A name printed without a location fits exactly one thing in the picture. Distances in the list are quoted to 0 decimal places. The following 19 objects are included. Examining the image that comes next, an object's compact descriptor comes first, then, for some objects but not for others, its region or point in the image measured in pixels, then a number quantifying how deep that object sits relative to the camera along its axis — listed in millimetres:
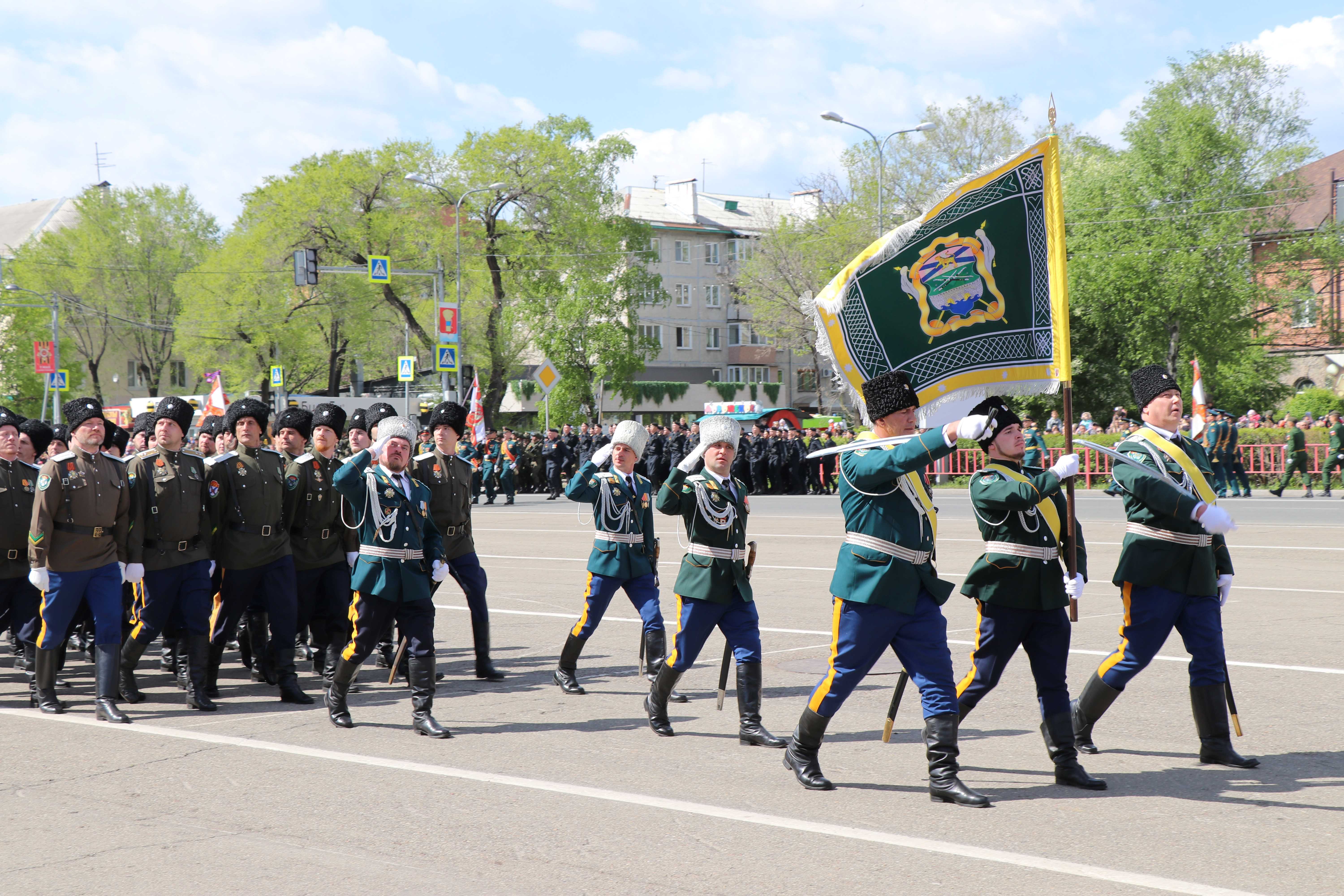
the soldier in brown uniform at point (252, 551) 8703
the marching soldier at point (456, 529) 9172
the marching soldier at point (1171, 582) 6273
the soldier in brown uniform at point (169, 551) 8367
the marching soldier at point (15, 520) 8922
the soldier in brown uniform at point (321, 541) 9188
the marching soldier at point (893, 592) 5762
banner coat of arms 6902
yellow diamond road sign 32500
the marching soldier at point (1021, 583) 6055
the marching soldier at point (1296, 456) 27375
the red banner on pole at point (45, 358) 47719
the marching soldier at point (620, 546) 8523
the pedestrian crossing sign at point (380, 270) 34281
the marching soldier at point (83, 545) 8031
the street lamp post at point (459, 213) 37975
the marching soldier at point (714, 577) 7062
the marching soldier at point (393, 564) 7449
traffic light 32719
